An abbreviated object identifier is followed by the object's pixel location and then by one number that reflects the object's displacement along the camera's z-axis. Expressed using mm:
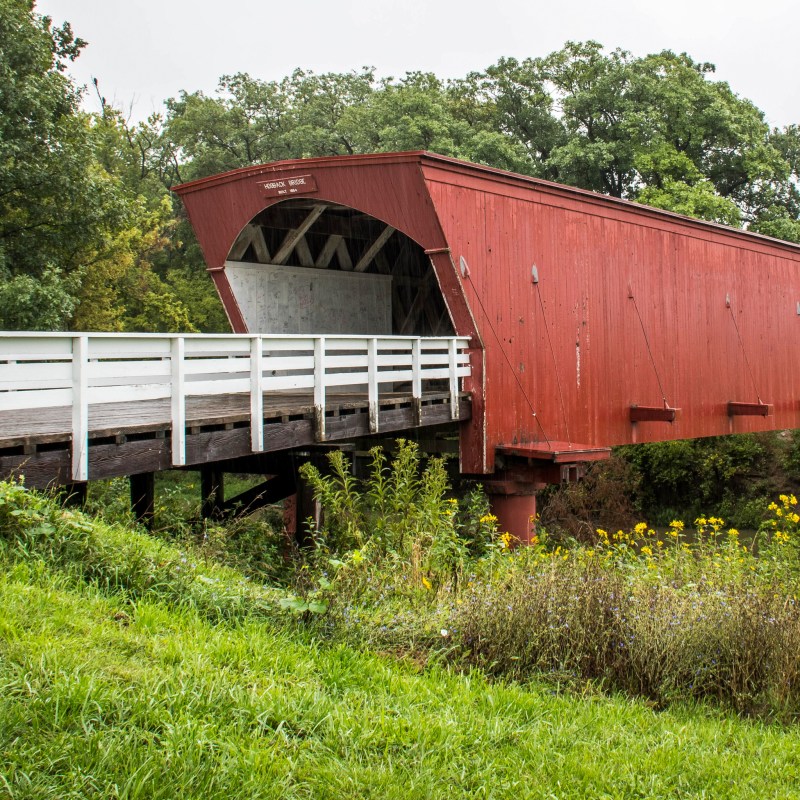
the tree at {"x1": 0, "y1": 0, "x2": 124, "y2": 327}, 17312
